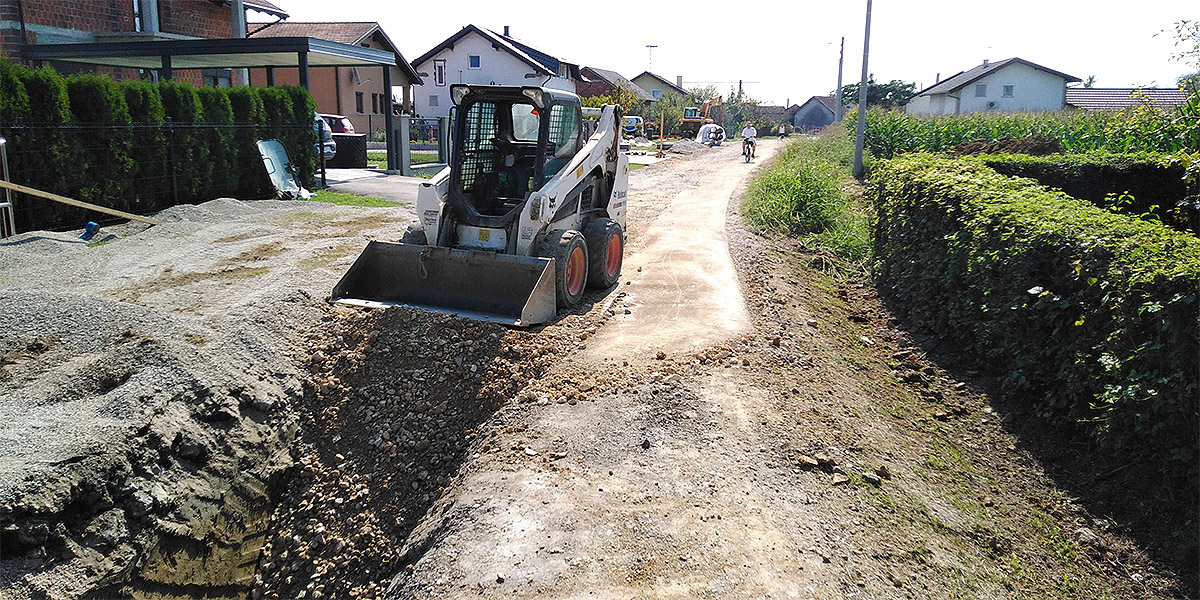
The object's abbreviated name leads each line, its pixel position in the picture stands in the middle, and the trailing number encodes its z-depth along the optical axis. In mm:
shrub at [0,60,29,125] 11672
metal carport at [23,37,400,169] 19188
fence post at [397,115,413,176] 23312
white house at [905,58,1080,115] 53312
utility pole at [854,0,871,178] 22781
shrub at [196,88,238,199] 15625
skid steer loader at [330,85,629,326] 8125
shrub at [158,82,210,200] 14812
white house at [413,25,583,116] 48509
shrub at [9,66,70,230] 12016
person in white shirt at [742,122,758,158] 33219
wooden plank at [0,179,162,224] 10308
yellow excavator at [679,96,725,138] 53312
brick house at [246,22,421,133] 37062
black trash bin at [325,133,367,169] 24688
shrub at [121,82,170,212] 14023
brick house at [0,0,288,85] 20984
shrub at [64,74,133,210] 12891
